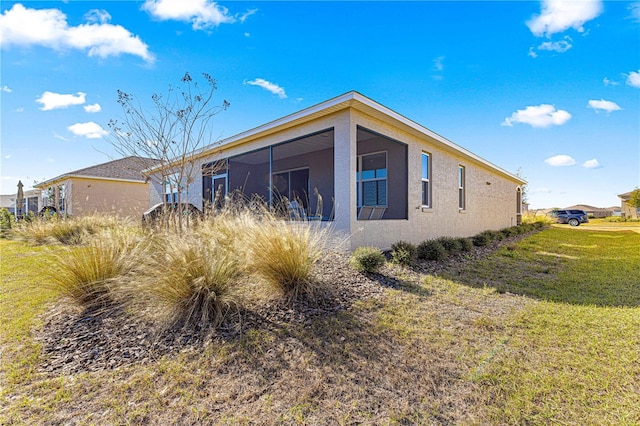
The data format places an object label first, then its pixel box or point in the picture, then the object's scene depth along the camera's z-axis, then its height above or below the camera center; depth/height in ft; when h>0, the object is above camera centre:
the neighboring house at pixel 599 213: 148.36 +1.23
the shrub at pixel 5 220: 40.58 -0.43
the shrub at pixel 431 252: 22.15 -2.75
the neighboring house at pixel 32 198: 80.86 +5.58
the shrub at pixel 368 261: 16.62 -2.56
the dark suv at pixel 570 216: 83.97 -0.18
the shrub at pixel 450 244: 24.63 -2.47
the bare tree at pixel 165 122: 19.67 +6.45
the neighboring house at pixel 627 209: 110.69 +2.51
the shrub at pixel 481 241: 31.96 -2.78
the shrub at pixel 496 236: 36.74 -2.65
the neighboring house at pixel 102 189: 55.52 +5.73
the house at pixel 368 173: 21.56 +5.23
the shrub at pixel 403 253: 19.71 -2.61
